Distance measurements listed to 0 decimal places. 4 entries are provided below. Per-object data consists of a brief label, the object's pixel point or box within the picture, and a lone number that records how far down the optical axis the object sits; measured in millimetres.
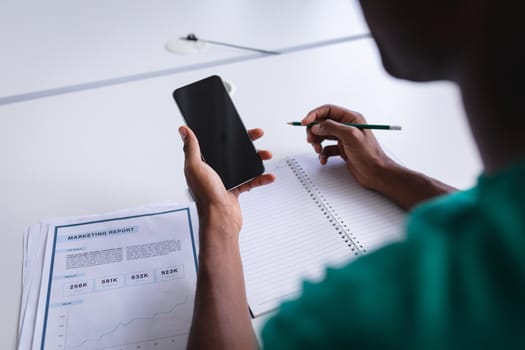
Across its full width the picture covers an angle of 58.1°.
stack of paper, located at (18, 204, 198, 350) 639
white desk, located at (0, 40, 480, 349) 844
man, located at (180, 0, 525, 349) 291
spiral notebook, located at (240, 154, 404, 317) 717
